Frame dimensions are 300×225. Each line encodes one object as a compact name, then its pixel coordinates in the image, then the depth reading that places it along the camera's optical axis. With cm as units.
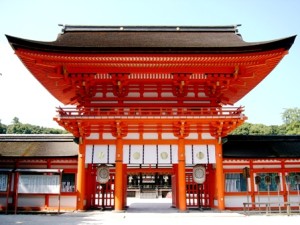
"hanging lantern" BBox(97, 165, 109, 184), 1581
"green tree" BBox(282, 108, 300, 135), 9019
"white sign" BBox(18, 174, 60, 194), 1514
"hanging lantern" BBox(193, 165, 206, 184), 1598
